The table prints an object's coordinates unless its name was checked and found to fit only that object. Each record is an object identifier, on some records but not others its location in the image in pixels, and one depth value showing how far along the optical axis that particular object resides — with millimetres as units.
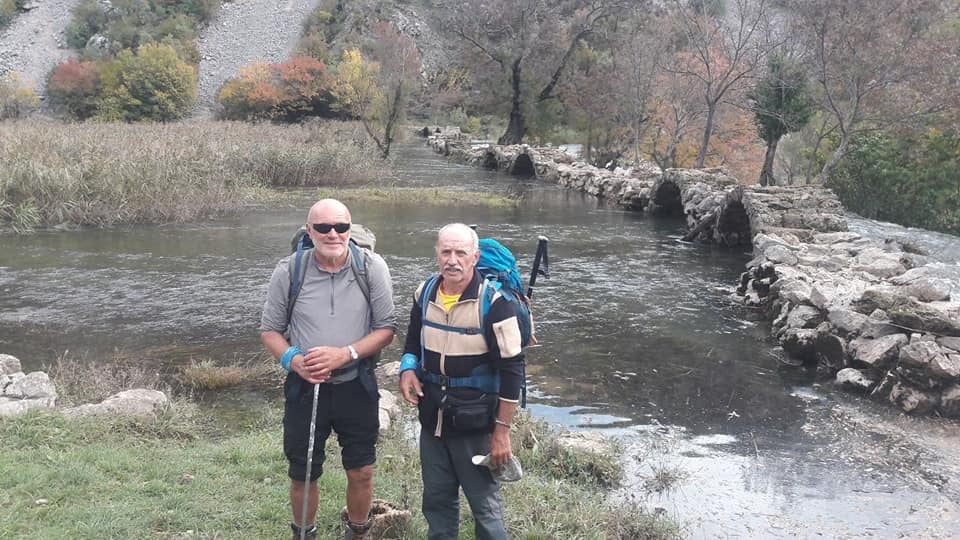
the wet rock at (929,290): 7320
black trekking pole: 3461
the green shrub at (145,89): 40781
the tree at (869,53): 15086
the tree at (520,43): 33812
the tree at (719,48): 18938
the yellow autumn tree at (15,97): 38188
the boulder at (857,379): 6641
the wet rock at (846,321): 7301
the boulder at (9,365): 5853
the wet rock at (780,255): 10172
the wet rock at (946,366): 6105
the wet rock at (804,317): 7926
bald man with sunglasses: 3092
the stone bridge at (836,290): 6387
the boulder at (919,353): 6281
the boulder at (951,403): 6000
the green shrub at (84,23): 64000
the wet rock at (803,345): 7520
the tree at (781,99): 18188
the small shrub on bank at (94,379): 5758
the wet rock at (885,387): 6406
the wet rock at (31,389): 5344
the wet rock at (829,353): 7176
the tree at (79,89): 43844
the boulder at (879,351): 6656
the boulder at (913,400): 6078
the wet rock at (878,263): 9375
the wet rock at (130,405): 5008
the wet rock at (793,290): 8438
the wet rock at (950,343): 6427
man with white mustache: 2885
